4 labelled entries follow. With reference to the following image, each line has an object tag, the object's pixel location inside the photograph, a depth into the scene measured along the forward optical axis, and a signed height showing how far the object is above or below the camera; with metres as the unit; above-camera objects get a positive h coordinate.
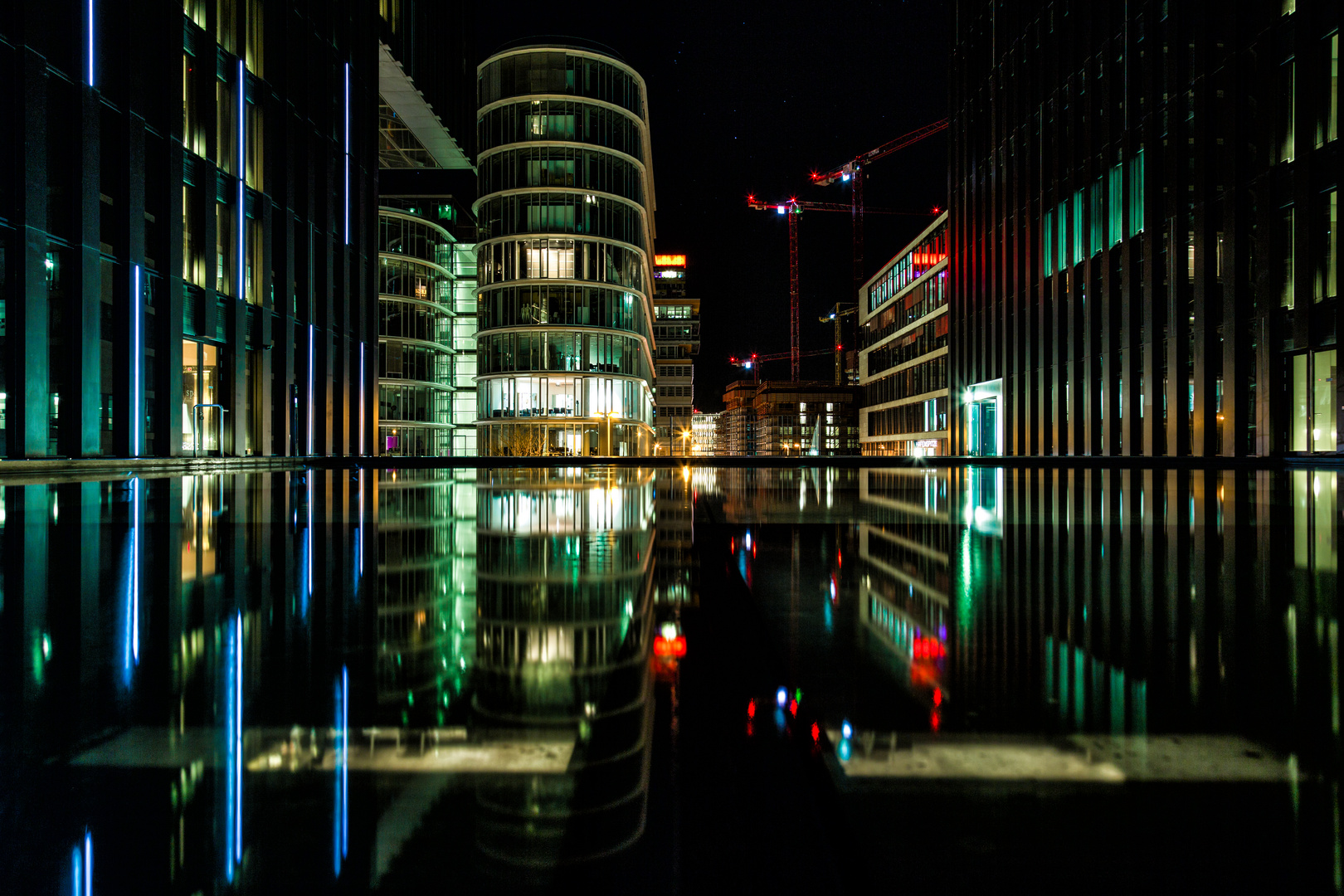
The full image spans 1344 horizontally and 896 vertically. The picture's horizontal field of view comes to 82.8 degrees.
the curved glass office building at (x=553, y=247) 57.91 +15.88
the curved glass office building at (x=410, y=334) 58.09 +9.26
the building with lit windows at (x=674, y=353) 124.06 +17.11
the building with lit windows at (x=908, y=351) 66.19 +9.99
